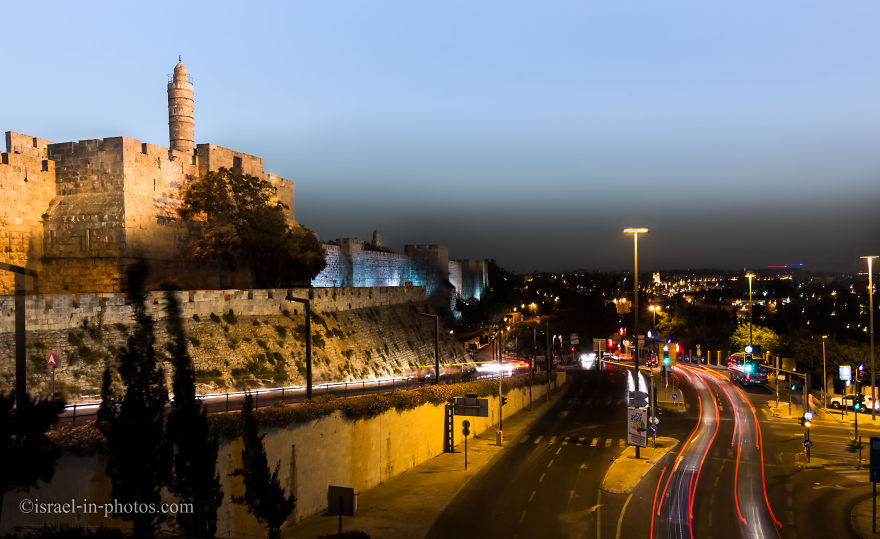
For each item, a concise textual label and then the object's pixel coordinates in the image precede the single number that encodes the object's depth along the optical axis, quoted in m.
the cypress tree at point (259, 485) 17.27
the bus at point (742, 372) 54.58
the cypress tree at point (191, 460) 15.99
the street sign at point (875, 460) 20.45
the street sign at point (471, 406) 31.59
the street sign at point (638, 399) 31.09
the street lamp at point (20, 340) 12.02
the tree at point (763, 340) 70.44
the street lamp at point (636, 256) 28.58
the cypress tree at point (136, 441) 14.66
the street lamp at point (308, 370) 23.77
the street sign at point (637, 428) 30.23
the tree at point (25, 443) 11.72
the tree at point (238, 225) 40.53
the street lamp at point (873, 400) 41.04
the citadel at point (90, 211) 36.25
